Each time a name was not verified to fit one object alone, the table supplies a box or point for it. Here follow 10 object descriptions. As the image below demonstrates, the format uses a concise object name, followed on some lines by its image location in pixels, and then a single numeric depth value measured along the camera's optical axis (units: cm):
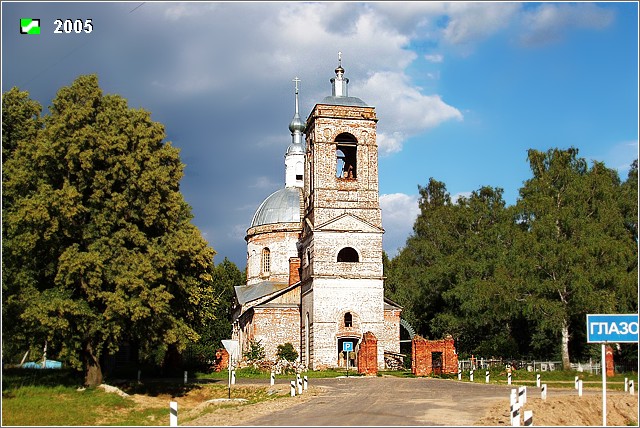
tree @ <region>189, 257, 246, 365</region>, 5123
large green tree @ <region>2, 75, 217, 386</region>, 2522
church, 4734
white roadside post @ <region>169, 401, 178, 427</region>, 1816
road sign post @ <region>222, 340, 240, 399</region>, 2642
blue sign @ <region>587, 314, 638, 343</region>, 1611
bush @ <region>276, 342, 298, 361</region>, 4894
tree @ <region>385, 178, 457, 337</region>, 5644
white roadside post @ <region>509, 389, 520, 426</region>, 1689
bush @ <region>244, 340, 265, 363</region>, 4922
